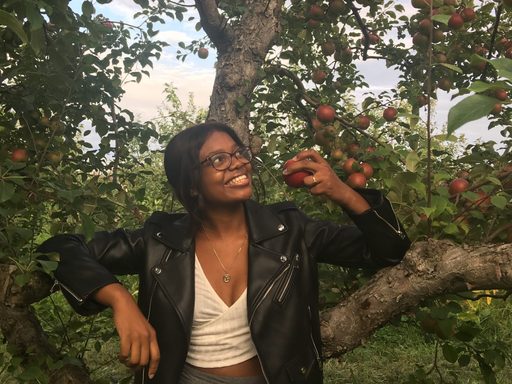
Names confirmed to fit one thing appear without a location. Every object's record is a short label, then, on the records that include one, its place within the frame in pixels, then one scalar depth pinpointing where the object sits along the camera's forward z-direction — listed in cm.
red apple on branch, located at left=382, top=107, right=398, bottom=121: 372
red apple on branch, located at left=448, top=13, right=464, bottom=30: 357
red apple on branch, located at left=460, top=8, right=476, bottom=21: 381
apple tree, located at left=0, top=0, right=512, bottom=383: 207
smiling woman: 203
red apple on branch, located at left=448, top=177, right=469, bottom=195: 243
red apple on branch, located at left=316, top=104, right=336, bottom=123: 338
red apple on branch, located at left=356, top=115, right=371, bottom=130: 349
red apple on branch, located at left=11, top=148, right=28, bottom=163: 324
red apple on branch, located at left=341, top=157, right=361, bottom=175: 253
